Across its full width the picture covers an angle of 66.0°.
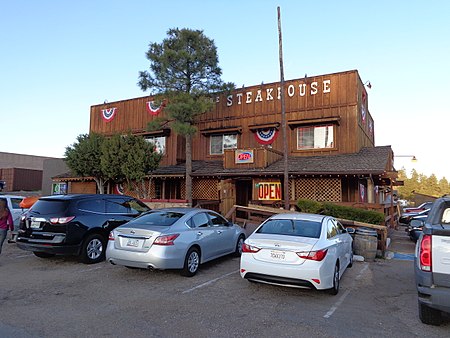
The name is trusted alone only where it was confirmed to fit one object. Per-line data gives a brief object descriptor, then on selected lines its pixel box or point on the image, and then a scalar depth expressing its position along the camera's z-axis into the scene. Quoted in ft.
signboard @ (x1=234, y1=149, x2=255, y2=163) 58.75
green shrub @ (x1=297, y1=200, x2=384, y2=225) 39.73
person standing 27.73
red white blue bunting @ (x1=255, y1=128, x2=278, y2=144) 63.93
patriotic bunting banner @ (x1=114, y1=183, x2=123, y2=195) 75.36
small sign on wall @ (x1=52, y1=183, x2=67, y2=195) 85.51
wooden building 54.85
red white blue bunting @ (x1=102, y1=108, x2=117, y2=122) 82.12
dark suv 26.22
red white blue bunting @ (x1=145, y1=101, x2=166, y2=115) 74.90
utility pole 45.47
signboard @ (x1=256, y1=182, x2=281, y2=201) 57.72
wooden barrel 32.22
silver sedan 22.21
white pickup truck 13.98
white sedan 18.57
